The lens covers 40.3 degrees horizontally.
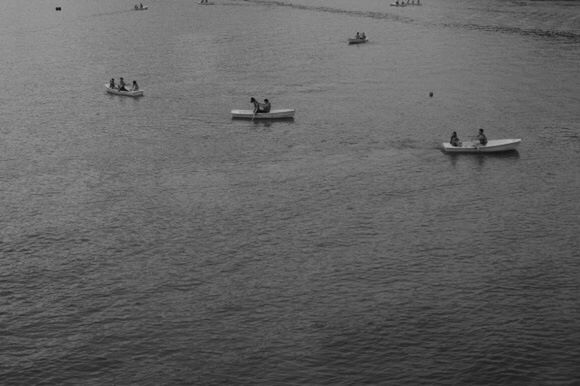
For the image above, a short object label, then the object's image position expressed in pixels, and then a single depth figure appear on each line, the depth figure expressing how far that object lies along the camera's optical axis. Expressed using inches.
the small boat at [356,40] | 7240.7
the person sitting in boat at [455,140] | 3673.7
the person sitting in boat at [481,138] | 3656.5
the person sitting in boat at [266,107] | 4365.2
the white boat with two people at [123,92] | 5064.0
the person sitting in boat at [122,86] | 5113.2
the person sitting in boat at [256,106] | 4355.3
